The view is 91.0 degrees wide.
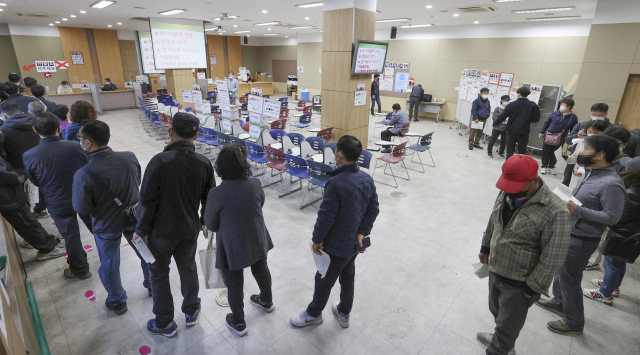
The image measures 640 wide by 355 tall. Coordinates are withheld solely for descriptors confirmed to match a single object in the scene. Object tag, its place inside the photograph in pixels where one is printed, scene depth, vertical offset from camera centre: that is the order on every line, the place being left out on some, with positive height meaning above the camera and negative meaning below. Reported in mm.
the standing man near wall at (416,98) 12547 -792
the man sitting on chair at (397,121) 7918 -1067
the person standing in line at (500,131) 7949 -1267
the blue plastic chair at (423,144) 6938 -1432
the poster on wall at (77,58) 14477 +579
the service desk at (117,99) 13815 -1181
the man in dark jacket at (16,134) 3617 -718
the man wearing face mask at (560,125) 6207 -858
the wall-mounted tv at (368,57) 6277 +390
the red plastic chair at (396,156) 6160 -1504
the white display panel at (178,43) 10453 +996
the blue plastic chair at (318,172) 4746 -1456
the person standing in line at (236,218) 2131 -962
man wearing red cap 1805 -948
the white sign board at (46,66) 9641 +141
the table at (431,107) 12750 -1150
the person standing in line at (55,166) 2918 -863
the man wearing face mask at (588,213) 2268 -918
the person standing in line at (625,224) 2631 -1167
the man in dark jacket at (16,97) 5188 -432
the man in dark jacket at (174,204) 2174 -910
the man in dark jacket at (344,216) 2227 -986
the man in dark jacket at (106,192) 2424 -910
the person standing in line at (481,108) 8531 -770
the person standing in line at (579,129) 4750 -762
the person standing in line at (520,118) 6730 -819
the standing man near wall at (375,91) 13022 -581
